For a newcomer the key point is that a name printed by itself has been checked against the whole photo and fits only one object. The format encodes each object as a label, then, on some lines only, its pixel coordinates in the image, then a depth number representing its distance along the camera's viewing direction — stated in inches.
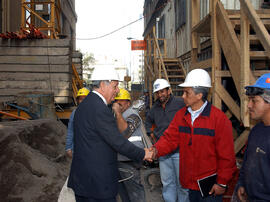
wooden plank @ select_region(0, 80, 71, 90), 372.2
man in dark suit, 106.3
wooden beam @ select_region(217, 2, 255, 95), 167.6
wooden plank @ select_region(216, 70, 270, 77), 180.2
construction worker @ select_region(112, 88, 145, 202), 149.9
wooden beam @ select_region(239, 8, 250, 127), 156.7
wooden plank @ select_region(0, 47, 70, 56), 371.6
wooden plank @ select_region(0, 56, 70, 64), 370.9
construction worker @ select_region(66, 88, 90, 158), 175.9
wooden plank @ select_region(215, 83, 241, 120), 185.0
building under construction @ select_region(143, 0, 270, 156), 157.2
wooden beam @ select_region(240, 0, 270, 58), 138.0
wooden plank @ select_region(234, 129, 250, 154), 177.2
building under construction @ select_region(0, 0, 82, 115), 371.6
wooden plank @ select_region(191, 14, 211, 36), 208.2
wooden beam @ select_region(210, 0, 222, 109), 188.2
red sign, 814.5
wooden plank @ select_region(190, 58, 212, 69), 197.7
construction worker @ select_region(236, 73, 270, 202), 87.1
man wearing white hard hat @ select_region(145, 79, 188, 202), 176.2
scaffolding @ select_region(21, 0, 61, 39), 493.6
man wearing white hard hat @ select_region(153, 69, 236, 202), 113.2
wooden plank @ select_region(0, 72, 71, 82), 371.9
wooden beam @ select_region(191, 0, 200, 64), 238.8
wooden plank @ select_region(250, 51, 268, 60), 166.4
